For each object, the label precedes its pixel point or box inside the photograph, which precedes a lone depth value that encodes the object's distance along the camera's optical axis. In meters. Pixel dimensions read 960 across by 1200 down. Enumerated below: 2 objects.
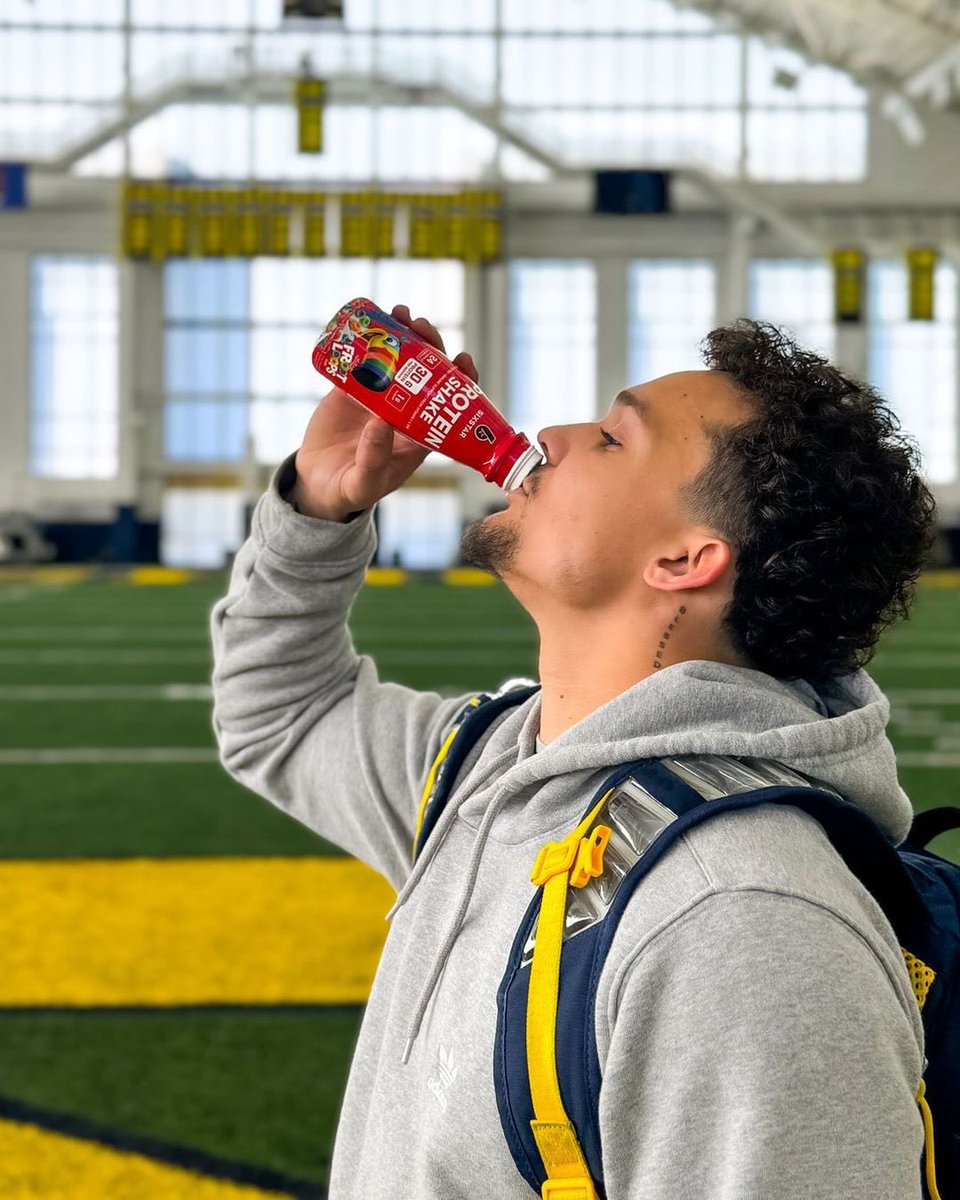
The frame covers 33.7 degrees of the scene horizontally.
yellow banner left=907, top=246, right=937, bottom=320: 25.08
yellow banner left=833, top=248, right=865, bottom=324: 25.55
